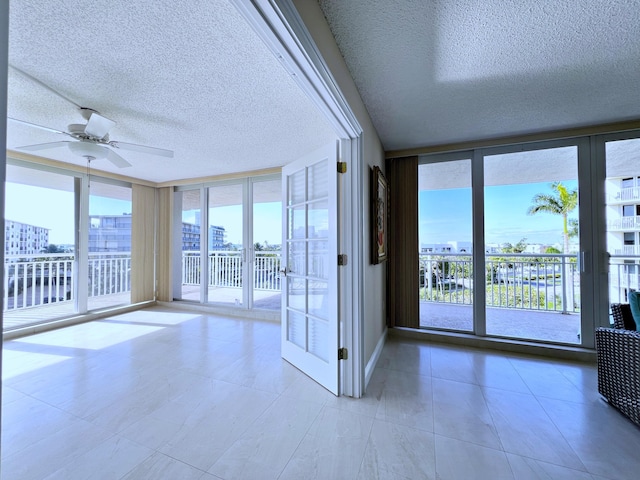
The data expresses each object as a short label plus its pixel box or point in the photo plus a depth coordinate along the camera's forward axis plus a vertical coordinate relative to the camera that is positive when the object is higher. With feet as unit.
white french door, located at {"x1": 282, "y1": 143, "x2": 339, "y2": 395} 7.85 -0.68
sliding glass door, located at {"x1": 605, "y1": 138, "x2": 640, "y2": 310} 9.77 +0.95
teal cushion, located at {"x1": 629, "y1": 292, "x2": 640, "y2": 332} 7.06 -1.53
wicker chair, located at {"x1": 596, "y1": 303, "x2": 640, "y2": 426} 6.43 -2.84
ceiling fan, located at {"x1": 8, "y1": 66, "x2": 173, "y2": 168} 7.92 +3.00
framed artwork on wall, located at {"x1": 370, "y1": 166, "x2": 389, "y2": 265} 9.07 +0.89
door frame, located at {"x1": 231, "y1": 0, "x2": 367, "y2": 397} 7.08 -0.01
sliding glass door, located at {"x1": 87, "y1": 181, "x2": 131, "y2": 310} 15.17 -0.04
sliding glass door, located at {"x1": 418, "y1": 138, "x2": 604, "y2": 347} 9.88 +0.29
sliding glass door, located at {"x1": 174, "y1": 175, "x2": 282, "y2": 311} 15.31 +0.40
